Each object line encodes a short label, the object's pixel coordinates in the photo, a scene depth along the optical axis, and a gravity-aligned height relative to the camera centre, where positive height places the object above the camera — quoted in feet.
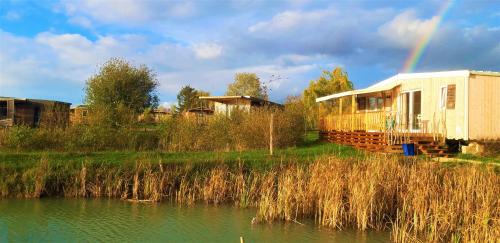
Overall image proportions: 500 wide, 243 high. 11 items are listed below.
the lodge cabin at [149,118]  75.25 +1.91
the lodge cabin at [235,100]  98.39 +6.47
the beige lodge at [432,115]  61.16 +2.45
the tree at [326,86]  142.80 +13.89
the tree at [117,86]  116.88 +10.66
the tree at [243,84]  195.75 +19.34
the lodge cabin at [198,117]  73.52 +1.97
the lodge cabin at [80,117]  72.84 +1.75
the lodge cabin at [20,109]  119.65 +4.75
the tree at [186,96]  178.25 +14.02
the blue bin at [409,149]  58.90 -2.13
